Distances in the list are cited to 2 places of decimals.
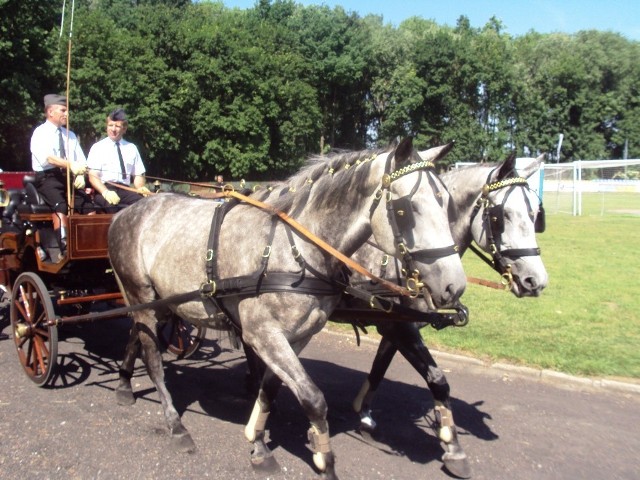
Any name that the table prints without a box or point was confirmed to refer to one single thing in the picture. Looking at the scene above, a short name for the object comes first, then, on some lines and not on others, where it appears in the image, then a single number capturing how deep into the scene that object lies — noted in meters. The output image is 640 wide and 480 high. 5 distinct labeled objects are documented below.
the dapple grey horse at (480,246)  4.44
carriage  5.66
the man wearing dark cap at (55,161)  6.00
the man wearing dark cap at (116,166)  6.27
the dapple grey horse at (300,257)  3.47
